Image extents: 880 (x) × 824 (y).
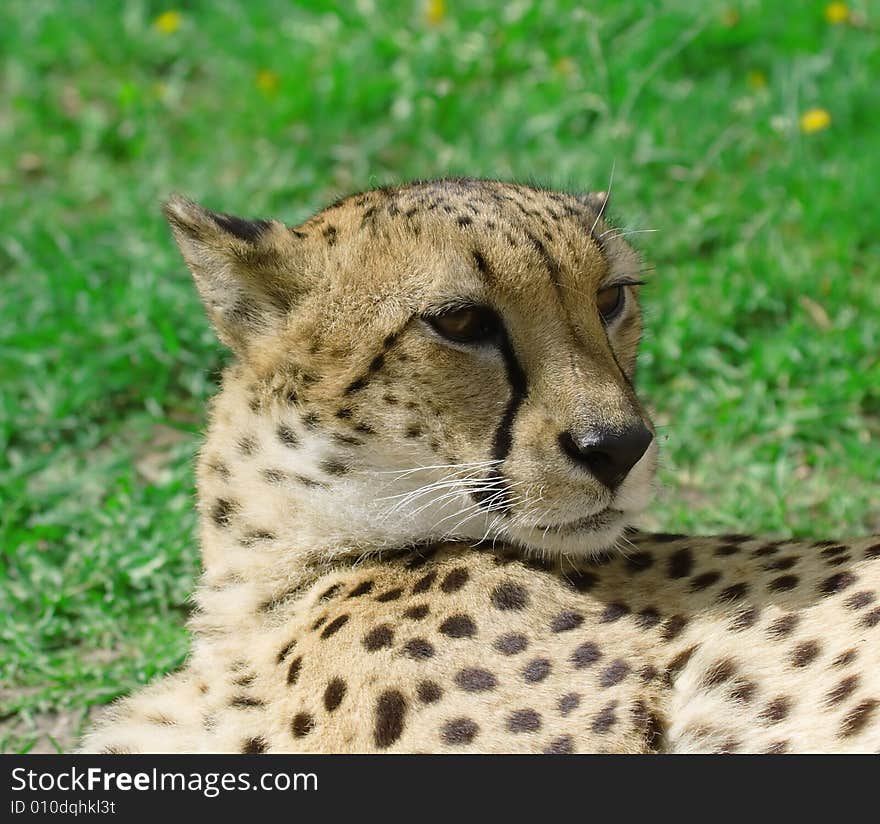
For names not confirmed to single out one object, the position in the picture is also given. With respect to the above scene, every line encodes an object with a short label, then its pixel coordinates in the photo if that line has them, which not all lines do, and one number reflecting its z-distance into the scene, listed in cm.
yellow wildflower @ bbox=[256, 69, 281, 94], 1166
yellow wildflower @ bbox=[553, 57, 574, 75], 1156
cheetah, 503
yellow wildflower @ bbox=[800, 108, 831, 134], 1069
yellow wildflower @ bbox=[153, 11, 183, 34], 1259
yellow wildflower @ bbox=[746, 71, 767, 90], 1146
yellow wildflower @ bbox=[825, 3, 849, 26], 1173
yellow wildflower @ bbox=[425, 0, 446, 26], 1184
